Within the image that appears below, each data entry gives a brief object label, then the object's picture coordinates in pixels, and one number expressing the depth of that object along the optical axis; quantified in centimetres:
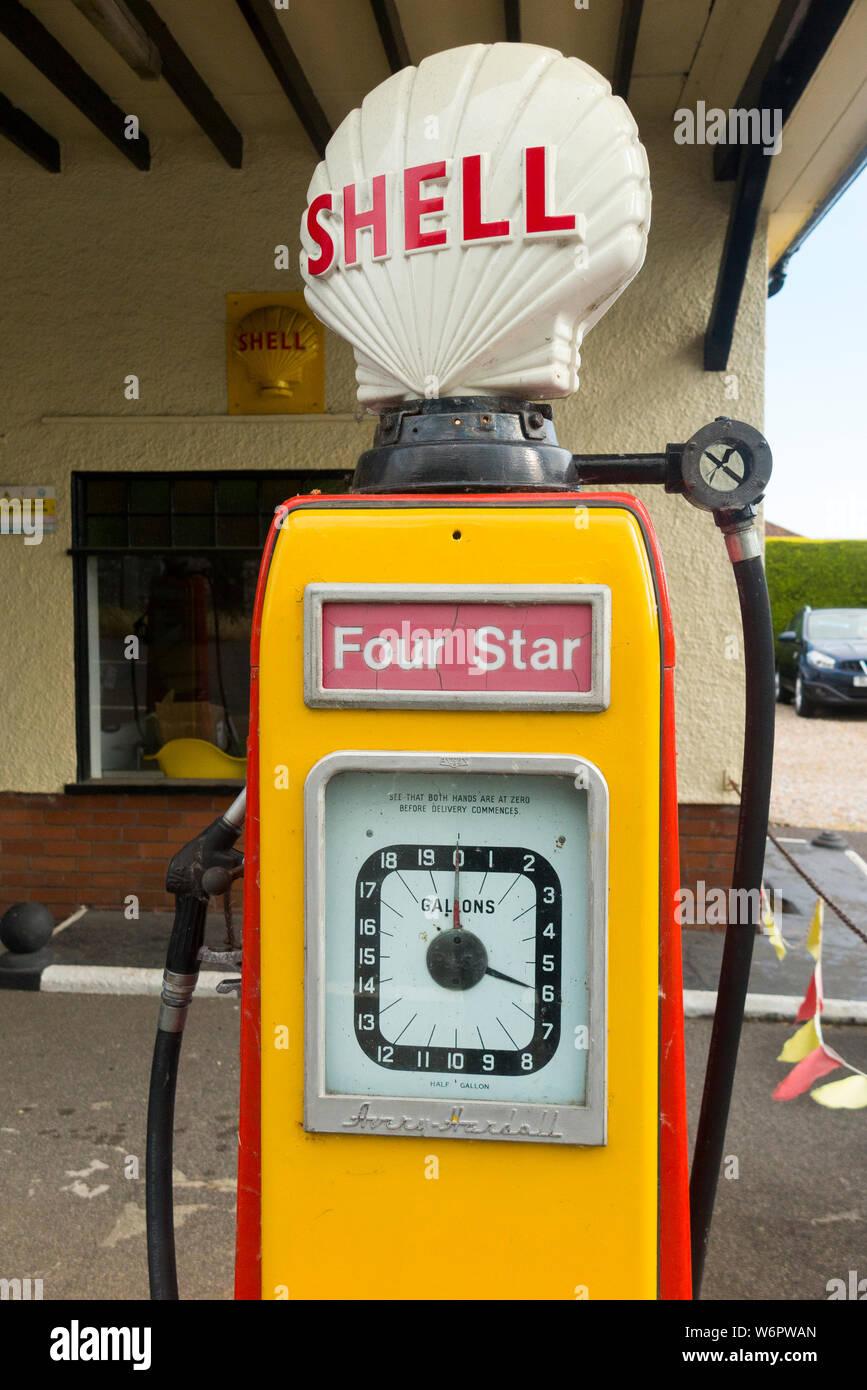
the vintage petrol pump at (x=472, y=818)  124
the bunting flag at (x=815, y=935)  231
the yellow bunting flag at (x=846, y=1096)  261
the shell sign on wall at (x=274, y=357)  518
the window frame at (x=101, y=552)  540
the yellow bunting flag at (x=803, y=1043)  278
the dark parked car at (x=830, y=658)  1570
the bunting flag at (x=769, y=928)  272
